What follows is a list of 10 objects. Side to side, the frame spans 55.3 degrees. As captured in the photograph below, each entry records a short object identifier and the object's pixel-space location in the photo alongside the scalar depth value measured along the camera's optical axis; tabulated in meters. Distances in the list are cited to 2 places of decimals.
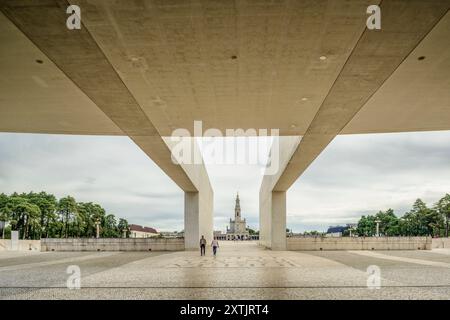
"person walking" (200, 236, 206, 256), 28.80
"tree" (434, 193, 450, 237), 71.56
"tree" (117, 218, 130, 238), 92.55
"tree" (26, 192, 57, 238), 67.94
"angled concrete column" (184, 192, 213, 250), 37.06
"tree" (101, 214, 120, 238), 80.12
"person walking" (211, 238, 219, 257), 27.98
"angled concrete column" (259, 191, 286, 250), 37.25
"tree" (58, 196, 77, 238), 70.06
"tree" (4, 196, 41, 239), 63.88
